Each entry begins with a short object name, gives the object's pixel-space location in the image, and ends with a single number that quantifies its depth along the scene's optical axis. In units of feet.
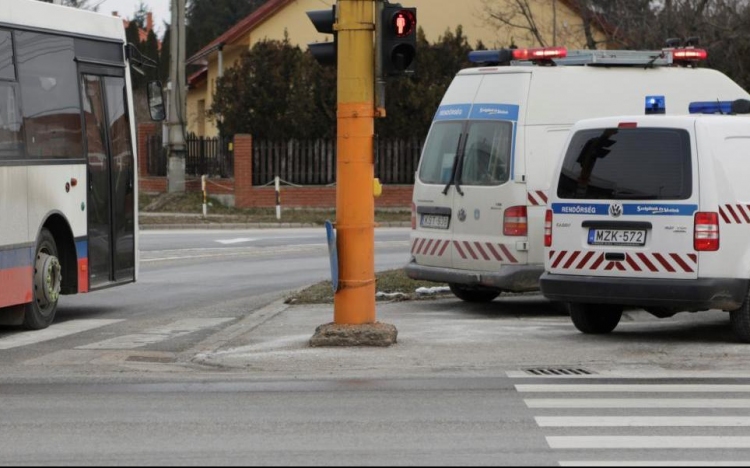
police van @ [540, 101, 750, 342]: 39.93
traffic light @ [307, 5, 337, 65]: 40.70
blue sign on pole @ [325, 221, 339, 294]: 40.78
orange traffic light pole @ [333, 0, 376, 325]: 40.52
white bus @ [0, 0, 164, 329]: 45.98
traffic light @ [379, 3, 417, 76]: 40.29
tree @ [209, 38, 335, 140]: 131.03
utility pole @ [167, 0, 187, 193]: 128.98
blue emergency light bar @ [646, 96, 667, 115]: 45.16
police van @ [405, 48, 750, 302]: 48.62
